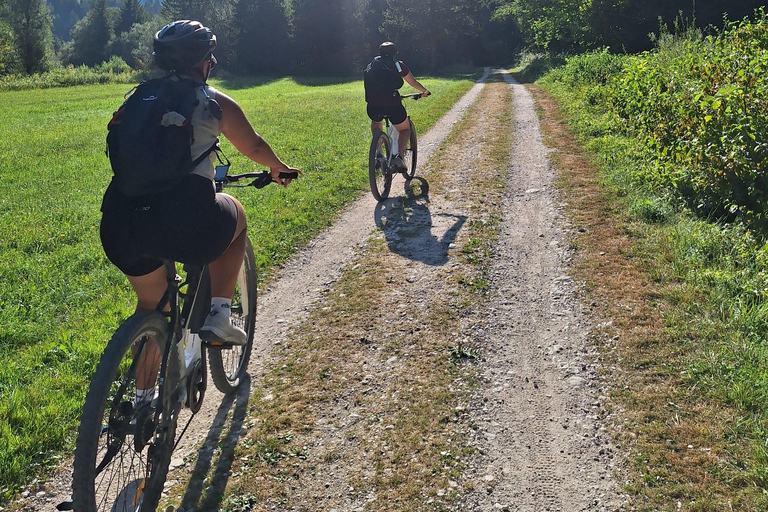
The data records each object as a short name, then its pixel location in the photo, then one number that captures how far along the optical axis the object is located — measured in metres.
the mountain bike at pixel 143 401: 2.40
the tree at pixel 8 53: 57.19
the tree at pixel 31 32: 66.06
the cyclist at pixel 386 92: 8.31
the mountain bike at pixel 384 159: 8.36
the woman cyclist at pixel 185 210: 2.71
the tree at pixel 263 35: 68.38
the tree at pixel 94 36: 97.44
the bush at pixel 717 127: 6.56
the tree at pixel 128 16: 107.21
